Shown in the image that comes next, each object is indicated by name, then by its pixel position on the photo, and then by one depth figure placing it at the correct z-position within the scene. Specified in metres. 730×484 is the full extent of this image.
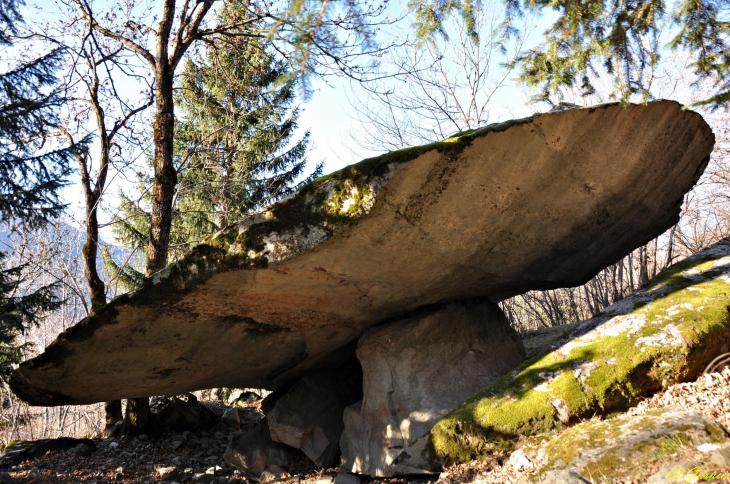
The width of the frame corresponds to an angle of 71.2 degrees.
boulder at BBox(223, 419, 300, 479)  5.93
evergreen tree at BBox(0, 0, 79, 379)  7.39
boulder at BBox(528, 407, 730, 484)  2.70
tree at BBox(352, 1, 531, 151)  13.52
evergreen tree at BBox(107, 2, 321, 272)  11.56
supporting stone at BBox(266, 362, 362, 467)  5.81
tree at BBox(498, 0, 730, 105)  3.68
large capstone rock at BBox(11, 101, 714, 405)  4.04
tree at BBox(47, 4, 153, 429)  7.46
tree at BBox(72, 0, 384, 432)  7.06
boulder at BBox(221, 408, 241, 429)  7.97
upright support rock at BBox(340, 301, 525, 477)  4.86
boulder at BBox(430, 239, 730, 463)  3.88
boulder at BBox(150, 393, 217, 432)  7.56
